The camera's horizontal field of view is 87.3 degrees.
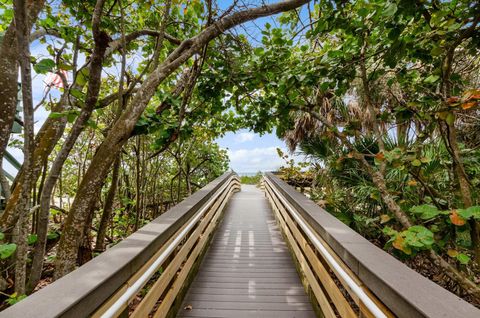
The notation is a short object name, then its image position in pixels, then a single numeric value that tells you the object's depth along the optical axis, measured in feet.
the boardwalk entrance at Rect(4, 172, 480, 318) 4.03
